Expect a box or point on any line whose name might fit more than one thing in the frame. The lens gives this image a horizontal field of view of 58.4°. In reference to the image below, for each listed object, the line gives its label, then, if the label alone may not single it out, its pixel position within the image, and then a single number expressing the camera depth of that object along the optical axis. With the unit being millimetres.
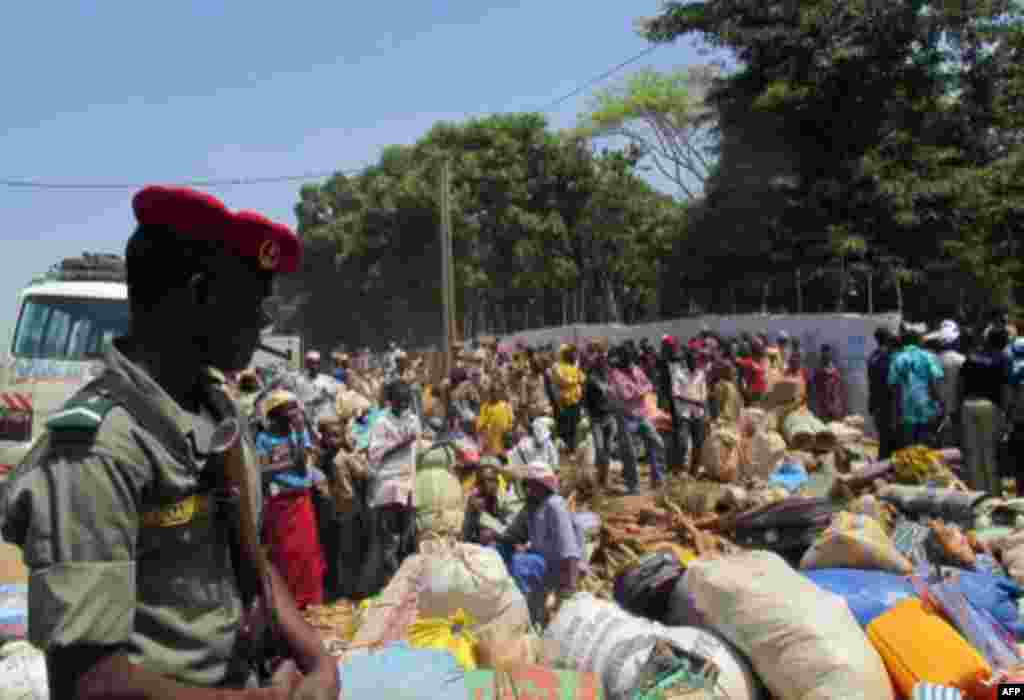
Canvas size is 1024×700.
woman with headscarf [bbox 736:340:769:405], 11195
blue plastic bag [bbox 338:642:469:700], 3043
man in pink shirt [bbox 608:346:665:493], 9227
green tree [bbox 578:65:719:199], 29922
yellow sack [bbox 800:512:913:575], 4566
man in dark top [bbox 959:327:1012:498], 7137
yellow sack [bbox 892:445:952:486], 6734
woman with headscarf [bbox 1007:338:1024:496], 7246
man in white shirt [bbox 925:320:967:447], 7994
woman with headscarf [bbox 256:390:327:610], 6027
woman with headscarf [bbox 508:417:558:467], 7430
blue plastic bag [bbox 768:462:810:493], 7827
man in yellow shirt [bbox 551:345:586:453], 10086
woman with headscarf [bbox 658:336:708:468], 9734
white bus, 9477
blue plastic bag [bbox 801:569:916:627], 4078
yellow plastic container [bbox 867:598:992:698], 3619
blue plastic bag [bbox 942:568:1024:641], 4332
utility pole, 16375
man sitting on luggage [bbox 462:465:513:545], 5688
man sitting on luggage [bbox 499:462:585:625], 5074
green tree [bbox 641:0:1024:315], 15133
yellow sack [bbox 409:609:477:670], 3719
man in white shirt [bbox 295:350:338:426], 8430
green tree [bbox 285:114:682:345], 23141
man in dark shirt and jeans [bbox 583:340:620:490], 9281
